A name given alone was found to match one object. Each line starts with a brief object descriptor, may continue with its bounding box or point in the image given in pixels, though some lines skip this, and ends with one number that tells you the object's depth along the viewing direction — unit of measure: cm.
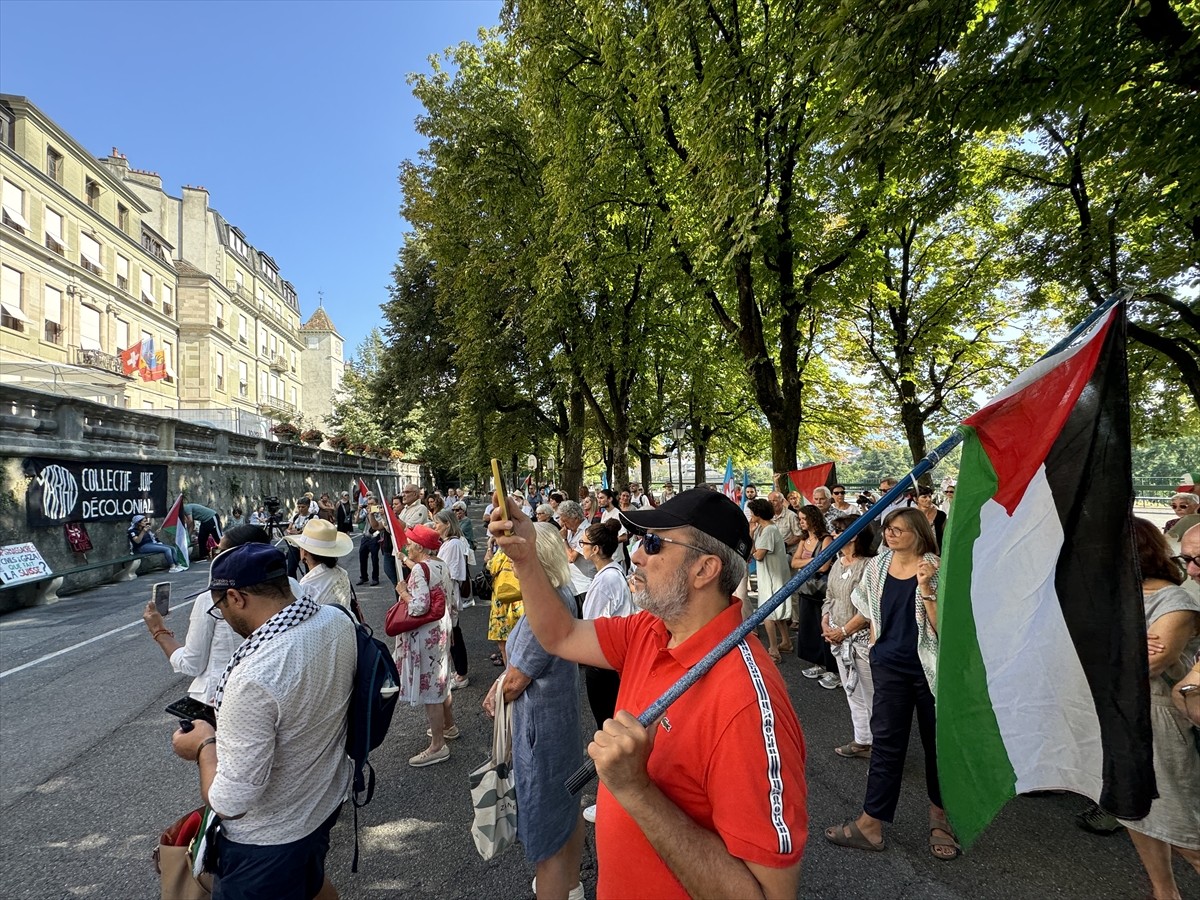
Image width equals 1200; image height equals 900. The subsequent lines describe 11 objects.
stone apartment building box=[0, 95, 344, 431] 2697
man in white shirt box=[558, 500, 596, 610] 611
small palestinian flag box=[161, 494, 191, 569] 1185
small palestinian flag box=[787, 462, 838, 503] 1027
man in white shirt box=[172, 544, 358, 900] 209
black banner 1084
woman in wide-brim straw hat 457
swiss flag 3331
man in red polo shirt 133
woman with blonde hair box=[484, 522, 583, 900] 293
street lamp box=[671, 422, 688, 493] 3011
